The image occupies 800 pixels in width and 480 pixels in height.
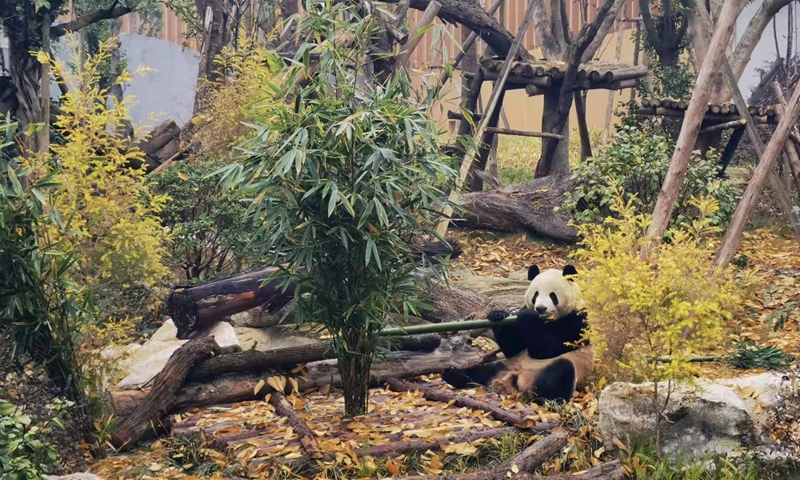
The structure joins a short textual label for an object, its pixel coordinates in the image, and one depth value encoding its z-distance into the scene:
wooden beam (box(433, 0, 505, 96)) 12.50
